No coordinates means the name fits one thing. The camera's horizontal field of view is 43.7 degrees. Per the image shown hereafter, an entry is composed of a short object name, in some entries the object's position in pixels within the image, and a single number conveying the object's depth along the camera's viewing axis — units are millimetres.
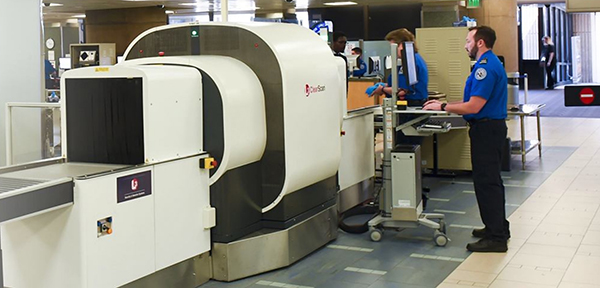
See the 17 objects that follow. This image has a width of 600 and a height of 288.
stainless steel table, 8430
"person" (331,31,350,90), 7758
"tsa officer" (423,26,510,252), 5289
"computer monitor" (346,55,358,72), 8831
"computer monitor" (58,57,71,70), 15180
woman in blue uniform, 6340
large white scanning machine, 3777
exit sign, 13133
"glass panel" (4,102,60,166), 5230
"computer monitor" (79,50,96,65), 14750
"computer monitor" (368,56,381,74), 11008
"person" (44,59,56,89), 15413
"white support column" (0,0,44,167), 5461
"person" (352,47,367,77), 9773
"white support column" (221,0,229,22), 5914
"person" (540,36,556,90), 24109
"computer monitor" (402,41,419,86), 5863
